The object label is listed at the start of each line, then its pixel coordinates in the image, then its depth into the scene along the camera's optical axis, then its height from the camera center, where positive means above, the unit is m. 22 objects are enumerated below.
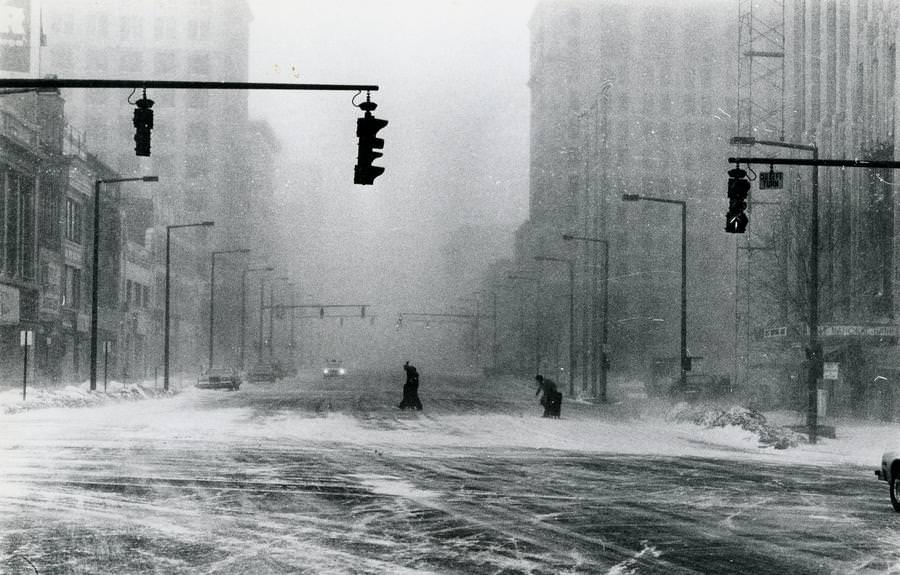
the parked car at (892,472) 15.88 -2.42
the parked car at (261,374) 77.56 -5.06
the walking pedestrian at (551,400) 38.62 -3.34
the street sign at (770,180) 26.73 +3.10
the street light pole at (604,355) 53.84 -2.50
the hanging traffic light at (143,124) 19.44 +3.11
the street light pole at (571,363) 64.69 -3.51
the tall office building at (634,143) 121.19 +20.19
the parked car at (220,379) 62.81 -4.44
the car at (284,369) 89.68 -6.25
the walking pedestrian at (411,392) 40.25 -3.24
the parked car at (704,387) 49.41 -3.68
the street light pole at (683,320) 42.12 -0.61
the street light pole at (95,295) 43.53 +0.21
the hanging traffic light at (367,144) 19.14 +2.73
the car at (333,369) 93.19 -5.61
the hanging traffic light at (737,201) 21.55 +2.05
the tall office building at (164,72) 148.50 +31.02
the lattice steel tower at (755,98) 79.40 +21.28
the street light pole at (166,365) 55.34 -3.29
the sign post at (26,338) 36.21 -1.25
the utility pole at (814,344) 29.34 -1.04
